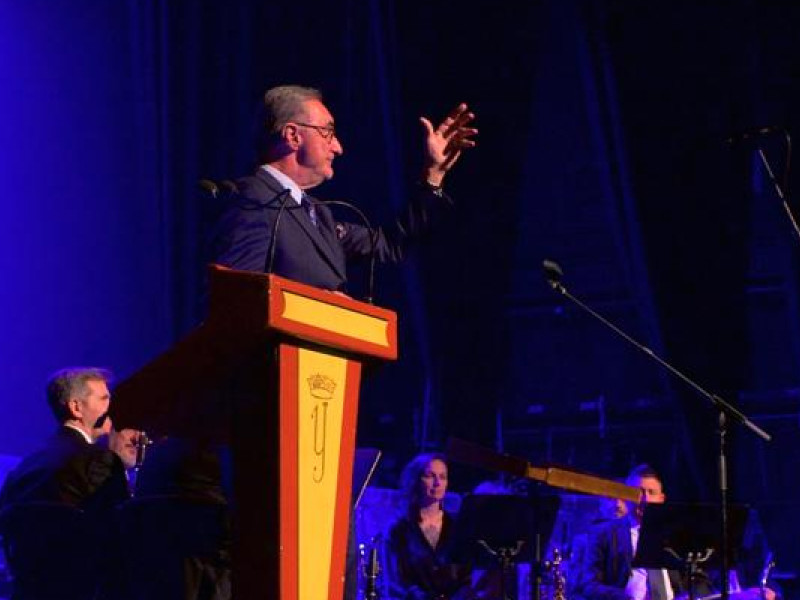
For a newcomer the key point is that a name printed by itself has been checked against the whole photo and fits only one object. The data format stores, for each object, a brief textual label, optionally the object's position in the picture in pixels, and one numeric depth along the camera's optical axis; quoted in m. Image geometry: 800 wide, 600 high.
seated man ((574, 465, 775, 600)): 12.45
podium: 4.07
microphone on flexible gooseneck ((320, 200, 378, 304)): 5.03
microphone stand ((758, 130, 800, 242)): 8.40
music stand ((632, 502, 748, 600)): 11.01
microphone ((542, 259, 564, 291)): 8.23
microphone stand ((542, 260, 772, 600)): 8.21
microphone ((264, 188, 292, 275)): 4.72
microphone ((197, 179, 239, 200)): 5.12
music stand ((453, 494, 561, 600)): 11.00
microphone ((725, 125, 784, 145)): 9.06
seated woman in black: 12.09
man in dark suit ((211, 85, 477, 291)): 5.14
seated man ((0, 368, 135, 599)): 7.61
